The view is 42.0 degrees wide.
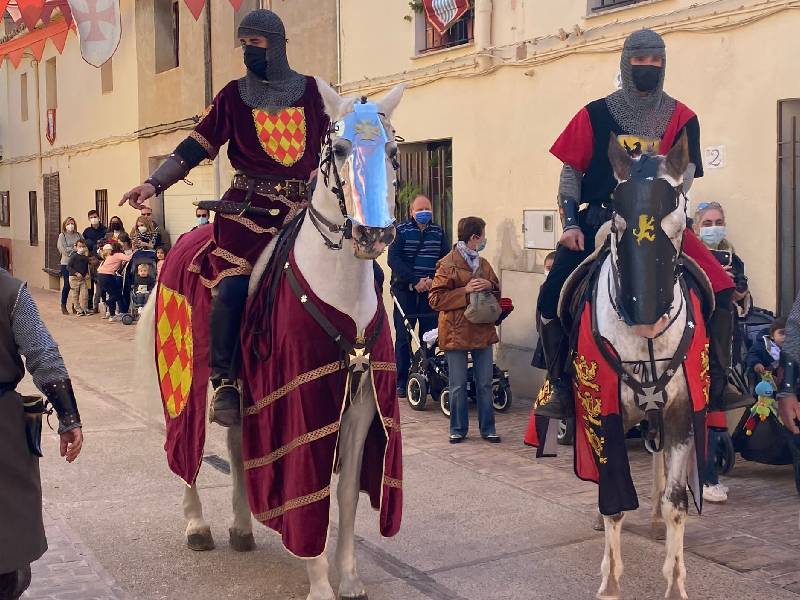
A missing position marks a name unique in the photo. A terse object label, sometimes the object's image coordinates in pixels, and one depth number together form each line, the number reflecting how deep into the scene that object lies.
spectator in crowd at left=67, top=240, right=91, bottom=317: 20.42
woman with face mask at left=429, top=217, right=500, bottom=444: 8.98
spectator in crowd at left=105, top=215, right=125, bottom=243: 21.25
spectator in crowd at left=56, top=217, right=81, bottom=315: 21.23
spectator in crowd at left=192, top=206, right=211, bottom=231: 17.21
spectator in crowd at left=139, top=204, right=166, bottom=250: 20.44
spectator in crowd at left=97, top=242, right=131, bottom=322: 19.17
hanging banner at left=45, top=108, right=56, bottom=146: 27.75
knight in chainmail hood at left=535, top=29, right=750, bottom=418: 5.25
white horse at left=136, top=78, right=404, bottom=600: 4.69
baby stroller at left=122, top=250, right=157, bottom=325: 18.12
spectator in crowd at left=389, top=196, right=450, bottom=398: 10.38
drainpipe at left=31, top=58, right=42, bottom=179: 28.92
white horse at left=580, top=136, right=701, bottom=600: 4.63
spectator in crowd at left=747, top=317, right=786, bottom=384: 7.55
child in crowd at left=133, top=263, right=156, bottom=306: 18.11
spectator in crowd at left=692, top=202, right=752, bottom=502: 6.96
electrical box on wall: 10.66
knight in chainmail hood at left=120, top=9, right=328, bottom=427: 5.35
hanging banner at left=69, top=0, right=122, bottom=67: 13.06
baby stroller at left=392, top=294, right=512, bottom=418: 10.20
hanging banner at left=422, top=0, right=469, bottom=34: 11.62
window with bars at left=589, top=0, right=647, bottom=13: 9.97
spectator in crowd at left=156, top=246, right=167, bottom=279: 18.82
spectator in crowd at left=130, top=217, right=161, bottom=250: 19.14
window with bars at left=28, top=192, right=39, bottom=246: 29.47
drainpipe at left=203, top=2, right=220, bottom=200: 18.56
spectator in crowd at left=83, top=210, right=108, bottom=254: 21.12
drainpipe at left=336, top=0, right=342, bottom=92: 14.17
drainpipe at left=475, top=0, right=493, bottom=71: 11.37
